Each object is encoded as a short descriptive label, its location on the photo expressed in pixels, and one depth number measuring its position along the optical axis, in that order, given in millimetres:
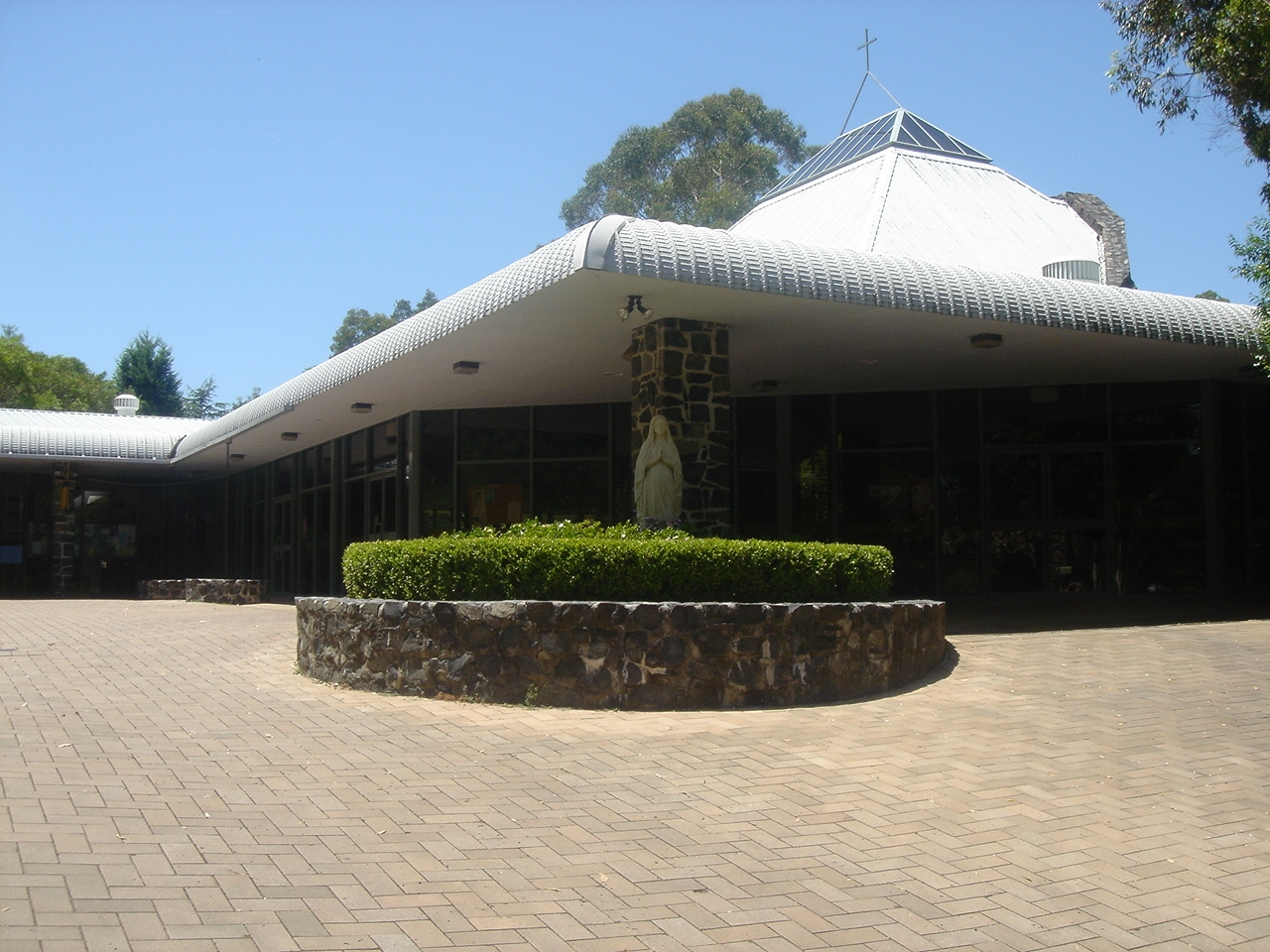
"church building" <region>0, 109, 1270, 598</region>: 11258
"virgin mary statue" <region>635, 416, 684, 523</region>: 10945
